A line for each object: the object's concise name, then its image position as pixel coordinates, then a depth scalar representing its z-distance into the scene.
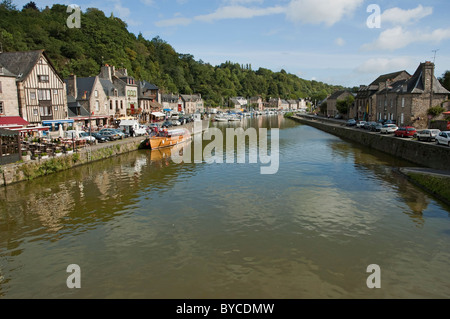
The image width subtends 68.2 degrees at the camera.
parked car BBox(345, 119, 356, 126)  57.25
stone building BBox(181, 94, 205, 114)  115.28
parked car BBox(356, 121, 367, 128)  49.69
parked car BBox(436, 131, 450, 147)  25.61
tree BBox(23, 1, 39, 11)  115.98
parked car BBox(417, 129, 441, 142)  29.35
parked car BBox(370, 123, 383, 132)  41.93
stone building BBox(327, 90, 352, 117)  88.81
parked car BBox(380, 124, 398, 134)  39.03
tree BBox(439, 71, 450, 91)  61.60
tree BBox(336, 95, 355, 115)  75.31
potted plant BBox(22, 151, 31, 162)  23.05
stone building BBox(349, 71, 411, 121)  60.06
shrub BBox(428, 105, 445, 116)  40.25
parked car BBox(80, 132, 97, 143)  33.18
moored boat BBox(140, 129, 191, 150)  38.44
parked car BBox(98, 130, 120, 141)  36.79
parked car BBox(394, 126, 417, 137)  33.78
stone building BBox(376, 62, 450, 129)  41.88
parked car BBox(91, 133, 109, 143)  35.97
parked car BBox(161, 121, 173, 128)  57.81
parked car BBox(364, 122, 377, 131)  45.57
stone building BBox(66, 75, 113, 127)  44.03
